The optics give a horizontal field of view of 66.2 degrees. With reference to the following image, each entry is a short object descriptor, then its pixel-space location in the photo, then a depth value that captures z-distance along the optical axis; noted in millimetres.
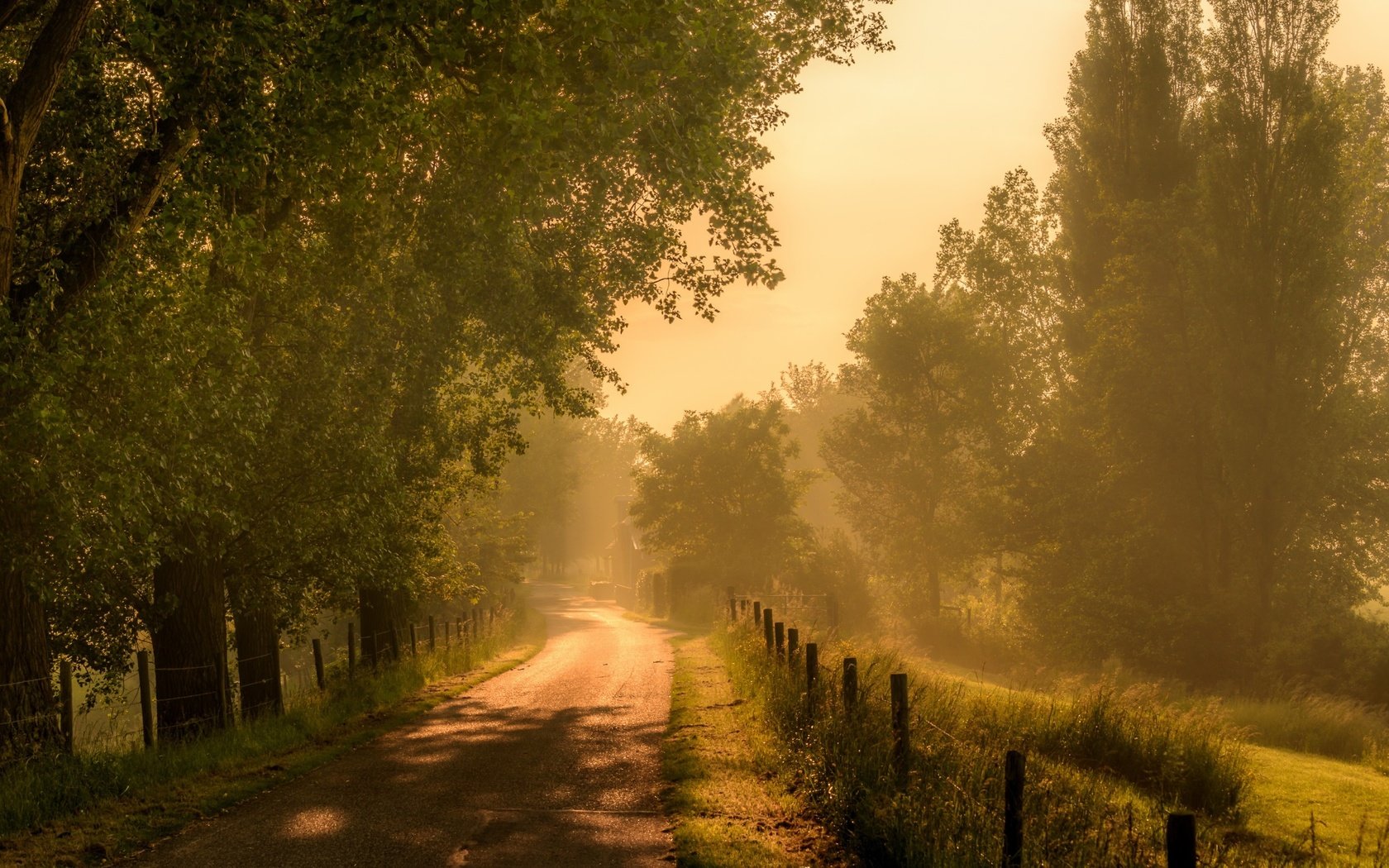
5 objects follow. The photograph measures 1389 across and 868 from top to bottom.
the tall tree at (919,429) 53125
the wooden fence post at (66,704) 12440
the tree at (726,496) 53656
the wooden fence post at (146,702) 13546
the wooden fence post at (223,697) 15617
